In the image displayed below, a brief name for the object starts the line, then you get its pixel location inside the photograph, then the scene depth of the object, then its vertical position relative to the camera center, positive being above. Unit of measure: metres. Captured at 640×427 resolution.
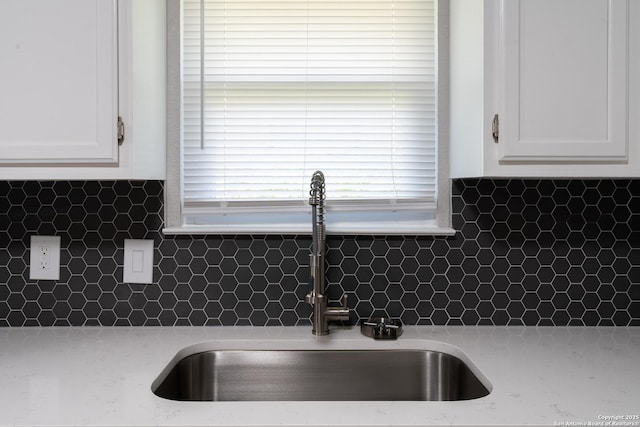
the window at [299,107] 1.76 +0.32
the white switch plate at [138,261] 1.72 -0.18
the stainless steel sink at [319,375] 1.56 -0.48
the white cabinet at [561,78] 1.38 +0.32
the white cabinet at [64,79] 1.38 +0.32
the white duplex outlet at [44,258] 1.72 -0.17
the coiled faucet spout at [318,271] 1.58 -0.19
